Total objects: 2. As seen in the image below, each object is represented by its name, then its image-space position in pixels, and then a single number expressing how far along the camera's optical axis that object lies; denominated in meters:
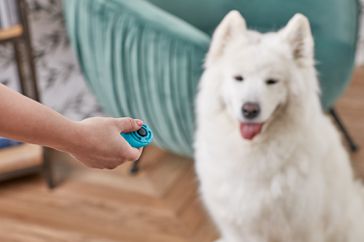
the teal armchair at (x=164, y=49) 2.48
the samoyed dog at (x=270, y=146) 2.16
